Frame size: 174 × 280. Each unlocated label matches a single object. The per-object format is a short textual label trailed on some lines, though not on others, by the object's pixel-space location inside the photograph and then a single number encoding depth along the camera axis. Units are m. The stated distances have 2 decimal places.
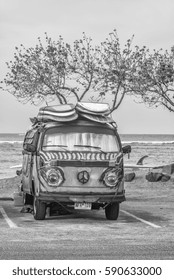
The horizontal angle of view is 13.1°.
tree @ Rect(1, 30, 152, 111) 33.53
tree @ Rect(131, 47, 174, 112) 32.16
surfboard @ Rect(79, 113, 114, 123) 18.93
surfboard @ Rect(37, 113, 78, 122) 18.78
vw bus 18.41
